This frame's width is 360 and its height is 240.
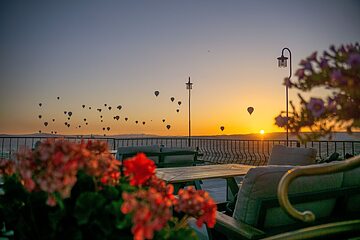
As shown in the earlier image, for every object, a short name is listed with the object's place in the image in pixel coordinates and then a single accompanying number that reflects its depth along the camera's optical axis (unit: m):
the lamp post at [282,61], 8.23
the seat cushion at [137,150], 3.85
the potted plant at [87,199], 0.55
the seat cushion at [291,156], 3.65
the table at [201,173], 2.97
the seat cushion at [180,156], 4.24
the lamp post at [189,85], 12.93
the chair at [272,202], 1.43
